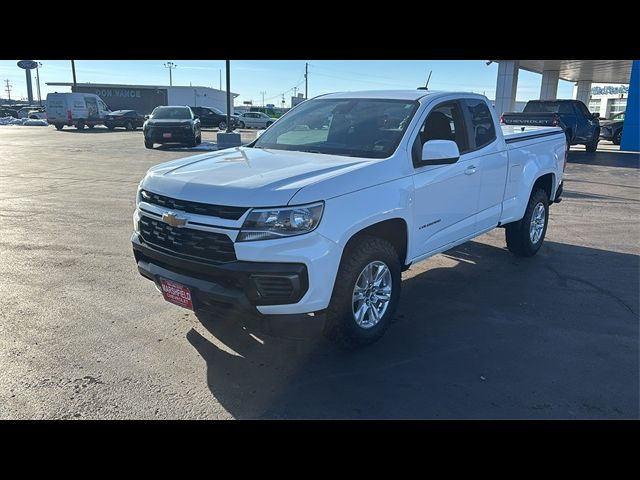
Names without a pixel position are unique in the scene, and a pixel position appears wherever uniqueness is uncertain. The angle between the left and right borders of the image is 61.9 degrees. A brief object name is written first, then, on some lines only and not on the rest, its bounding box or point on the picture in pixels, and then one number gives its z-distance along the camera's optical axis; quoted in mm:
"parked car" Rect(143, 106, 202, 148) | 20188
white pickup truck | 3359
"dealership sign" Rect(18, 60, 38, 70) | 62744
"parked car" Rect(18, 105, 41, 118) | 56656
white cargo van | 33281
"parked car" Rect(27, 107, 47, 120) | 50688
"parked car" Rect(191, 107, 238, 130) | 38688
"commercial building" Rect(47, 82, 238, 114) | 66000
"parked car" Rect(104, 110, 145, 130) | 35688
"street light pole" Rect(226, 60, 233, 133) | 19078
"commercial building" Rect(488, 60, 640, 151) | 22594
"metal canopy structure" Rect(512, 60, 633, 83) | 29575
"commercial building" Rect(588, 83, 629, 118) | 64625
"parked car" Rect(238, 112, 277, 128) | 42616
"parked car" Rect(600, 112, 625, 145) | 25297
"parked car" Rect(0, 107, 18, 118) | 57159
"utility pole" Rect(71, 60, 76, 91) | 45412
